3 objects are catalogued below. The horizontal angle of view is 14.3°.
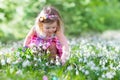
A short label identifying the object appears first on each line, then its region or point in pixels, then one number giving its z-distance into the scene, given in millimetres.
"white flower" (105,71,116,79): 5228
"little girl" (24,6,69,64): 6680
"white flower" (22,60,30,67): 5586
